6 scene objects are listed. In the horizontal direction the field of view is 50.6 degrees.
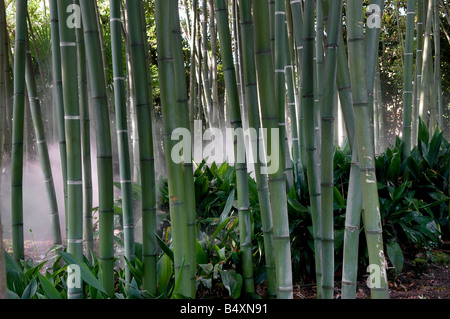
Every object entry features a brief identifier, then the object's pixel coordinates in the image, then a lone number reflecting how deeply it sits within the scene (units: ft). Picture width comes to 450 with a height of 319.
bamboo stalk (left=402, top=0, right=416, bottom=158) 9.45
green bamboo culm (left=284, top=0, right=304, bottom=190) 8.21
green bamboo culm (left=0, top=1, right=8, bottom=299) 6.65
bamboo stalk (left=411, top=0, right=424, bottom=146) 10.10
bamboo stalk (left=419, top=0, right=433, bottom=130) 10.63
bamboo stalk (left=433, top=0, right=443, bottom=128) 11.62
